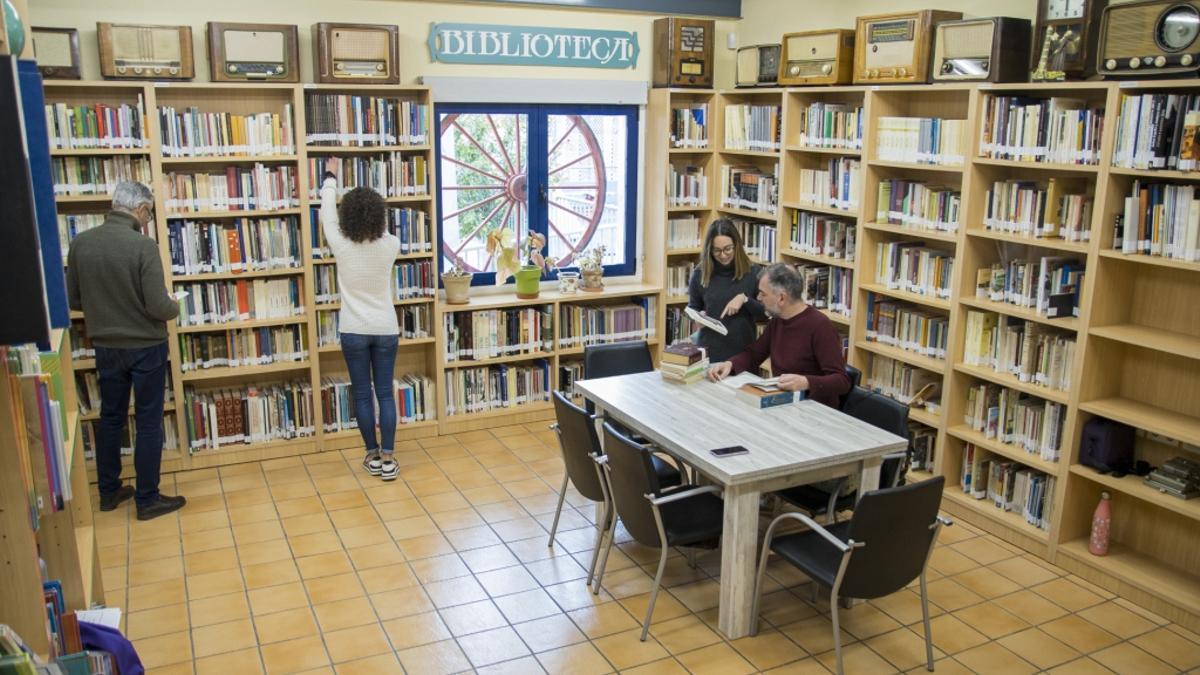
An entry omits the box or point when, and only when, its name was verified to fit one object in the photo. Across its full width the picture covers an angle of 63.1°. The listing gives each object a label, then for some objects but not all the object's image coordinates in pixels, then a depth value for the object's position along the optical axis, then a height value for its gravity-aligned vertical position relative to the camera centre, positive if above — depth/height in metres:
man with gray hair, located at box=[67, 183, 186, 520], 4.98 -0.98
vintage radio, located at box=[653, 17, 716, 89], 6.97 +0.58
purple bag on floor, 3.03 -1.57
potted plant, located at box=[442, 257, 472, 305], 6.55 -1.01
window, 6.86 -0.33
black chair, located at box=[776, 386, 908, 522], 4.43 -1.44
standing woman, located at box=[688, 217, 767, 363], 5.60 -0.88
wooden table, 3.94 -1.28
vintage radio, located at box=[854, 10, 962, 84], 5.35 +0.49
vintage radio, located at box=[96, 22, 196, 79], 5.42 +0.44
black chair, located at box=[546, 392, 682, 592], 4.36 -1.46
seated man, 4.71 -1.01
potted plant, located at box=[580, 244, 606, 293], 6.97 -0.96
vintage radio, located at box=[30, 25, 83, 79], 5.29 +0.43
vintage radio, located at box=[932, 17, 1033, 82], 4.89 +0.43
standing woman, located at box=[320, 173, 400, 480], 5.54 -0.98
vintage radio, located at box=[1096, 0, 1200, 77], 4.04 +0.40
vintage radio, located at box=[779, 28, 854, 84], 5.99 +0.47
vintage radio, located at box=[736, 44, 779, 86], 6.56 +0.46
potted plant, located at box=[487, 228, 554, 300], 6.73 -0.88
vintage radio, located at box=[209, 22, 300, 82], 5.62 +0.46
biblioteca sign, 6.49 +0.59
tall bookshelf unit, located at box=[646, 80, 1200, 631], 4.41 -1.03
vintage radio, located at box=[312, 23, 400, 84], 5.89 +0.48
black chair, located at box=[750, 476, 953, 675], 3.50 -1.50
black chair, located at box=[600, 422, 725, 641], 3.95 -1.57
